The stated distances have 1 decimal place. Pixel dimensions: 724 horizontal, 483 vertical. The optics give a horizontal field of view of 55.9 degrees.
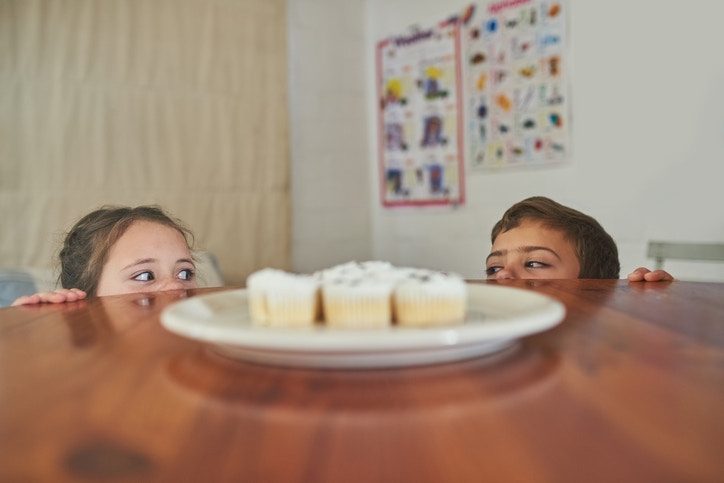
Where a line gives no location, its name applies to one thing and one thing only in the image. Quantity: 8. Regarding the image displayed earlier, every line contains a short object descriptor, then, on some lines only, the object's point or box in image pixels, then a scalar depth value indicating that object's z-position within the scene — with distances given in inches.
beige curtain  83.8
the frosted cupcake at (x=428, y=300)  19.1
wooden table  11.9
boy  53.4
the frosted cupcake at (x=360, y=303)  18.9
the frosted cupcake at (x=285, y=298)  19.7
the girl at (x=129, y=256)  51.7
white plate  15.8
